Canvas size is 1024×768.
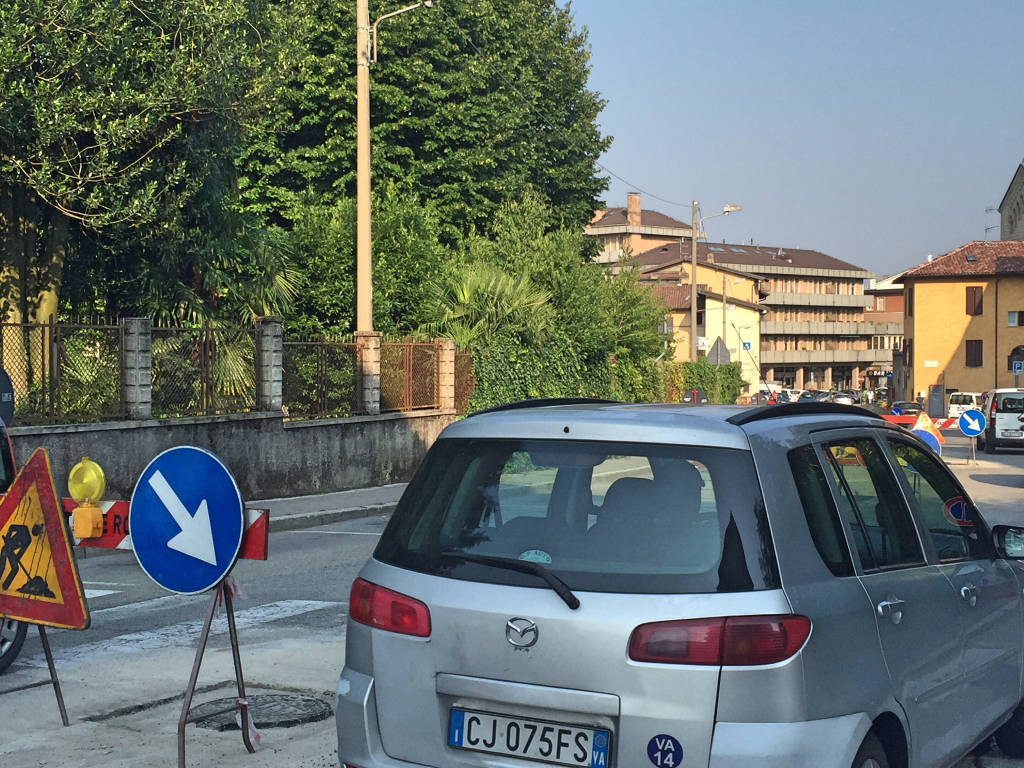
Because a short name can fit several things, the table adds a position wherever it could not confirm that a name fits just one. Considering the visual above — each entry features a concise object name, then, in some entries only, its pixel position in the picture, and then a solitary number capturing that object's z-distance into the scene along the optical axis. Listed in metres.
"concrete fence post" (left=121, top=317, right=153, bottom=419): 16.73
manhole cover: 6.08
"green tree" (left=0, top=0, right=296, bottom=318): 16.72
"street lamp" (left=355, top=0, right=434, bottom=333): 21.41
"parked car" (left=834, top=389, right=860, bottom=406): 80.54
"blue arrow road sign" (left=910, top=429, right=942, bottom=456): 23.58
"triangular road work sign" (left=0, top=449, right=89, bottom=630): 5.80
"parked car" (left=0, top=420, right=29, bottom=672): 7.30
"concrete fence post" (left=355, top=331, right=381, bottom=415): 22.31
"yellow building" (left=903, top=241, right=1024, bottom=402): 79.56
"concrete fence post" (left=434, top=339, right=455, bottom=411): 25.39
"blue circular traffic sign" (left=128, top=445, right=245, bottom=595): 5.11
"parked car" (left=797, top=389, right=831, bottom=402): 78.88
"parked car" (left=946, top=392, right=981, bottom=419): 57.84
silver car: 3.46
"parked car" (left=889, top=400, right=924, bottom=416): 50.46
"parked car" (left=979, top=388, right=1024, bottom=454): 36.72
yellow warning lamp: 6.34
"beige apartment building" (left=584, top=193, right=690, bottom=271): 139.88
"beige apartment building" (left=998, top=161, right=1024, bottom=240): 100.51
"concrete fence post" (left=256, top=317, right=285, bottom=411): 19.61
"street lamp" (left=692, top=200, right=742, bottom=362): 49.12
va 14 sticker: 3.44
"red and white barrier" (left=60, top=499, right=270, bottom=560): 6.39
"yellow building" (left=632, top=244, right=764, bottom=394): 104.44
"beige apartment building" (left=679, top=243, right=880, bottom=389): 129.00
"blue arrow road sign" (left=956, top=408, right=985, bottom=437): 28.22
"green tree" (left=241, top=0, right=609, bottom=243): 33.59
